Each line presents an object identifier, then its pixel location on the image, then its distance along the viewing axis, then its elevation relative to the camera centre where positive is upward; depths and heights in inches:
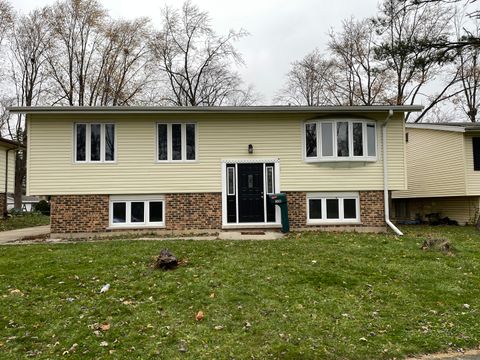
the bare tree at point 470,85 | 1014.4 +301.7
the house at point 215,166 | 475.8 +42.2
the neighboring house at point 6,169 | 802.8 +71.8
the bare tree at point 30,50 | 1046.4 +408.8
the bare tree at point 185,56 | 1203.2 +445.6
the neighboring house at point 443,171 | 631.2 +44.6
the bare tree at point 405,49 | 509.0 +199.1
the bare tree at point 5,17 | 957.2 +456.2
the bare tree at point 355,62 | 1089.4 +385.7
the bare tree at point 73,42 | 1059.9 +437.9
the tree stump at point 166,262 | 287.4 -44.7
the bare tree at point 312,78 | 1178.1 +374.6
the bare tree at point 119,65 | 1098.1 +392.7
